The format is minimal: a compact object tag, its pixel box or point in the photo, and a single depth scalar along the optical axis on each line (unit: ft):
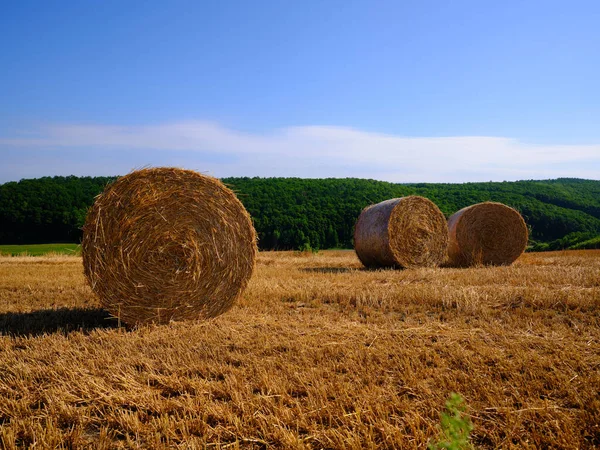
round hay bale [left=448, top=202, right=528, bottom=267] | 42.78
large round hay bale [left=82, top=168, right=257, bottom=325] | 19.93
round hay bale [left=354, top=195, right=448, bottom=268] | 38.42
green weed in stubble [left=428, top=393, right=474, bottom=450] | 4.96
